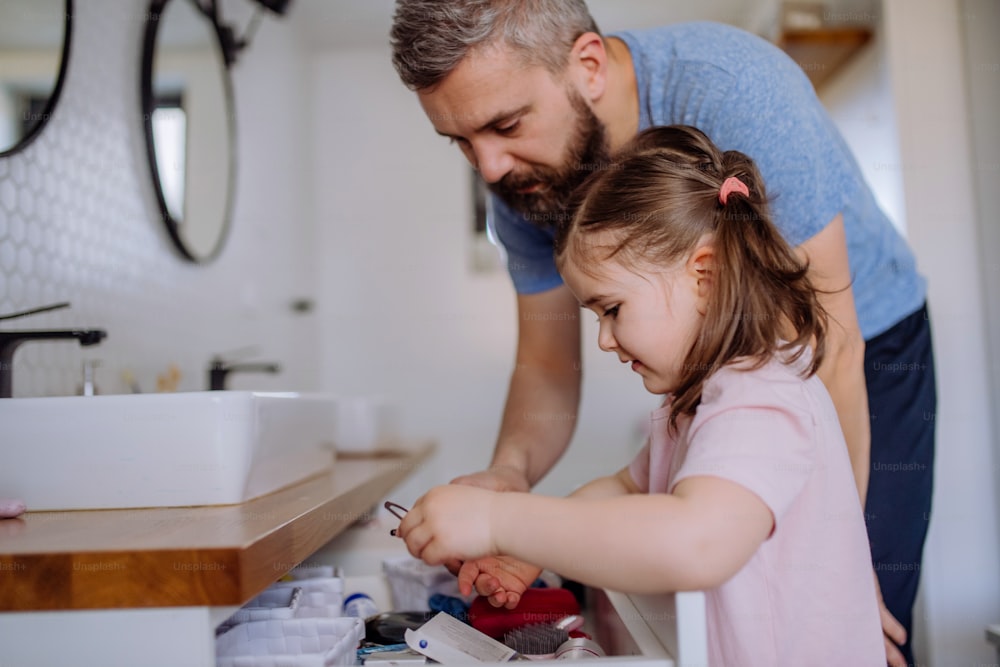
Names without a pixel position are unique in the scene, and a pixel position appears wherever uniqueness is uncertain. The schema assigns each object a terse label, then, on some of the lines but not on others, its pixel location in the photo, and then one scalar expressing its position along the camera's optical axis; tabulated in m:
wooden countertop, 0.68
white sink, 1.00
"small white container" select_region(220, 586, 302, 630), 0.86
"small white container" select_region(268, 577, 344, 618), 0.95
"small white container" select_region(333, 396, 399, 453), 2.20
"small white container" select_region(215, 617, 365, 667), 0.82
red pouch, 0.95
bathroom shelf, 2.63
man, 1.02
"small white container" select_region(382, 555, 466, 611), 1.12
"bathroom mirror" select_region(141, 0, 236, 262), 1.87
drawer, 0.71
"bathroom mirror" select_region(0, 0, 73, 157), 1.28
